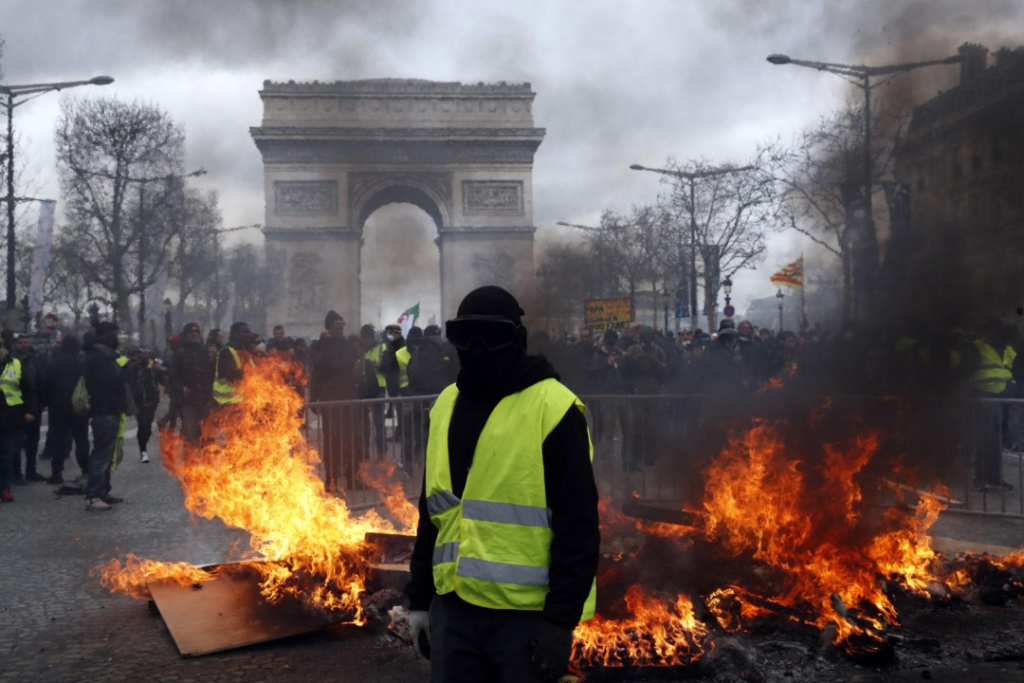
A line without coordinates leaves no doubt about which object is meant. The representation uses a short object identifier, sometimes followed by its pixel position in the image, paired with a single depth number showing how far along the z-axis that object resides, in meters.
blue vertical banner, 22.47
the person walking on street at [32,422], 9.97
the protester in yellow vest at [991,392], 7.50
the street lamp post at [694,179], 26.17
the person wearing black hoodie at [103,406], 8.85
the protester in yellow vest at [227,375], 9.95
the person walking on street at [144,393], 12.48
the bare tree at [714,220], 26.96
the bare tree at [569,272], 27.42
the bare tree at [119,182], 29.95
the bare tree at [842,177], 7.62
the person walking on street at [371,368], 11.80
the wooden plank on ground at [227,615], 4.72
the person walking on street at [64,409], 9.78
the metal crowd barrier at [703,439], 6.56
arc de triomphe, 37.44
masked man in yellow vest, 2.46
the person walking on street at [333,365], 10.16
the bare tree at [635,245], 32.91
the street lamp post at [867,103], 7.54
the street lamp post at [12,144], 19.67
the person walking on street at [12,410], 9.47
